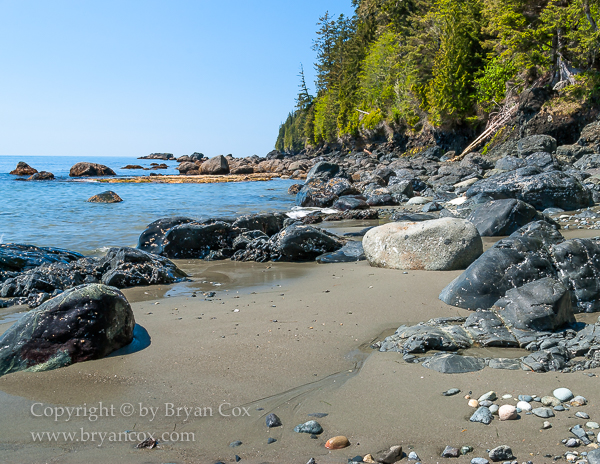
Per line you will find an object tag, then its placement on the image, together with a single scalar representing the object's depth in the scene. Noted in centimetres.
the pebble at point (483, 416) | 233
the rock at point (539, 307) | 342
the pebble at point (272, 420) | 246
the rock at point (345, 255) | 704
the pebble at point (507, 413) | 233
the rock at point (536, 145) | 1955
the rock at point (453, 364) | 291
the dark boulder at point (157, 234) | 842
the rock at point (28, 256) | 667
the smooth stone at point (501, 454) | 204
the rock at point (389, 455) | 210
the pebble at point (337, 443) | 222
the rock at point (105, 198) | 2038
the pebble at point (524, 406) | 240
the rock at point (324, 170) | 2330
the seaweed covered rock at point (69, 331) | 324
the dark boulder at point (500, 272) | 413
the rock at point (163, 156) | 12511
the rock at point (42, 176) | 3947
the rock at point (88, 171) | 4548
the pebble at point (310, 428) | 237
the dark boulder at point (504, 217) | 795
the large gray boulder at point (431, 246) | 577
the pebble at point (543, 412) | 232
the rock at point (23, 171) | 4556
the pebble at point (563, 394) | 247
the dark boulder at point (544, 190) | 1052
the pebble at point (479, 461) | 203
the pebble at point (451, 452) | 209
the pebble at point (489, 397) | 253
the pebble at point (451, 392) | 263
